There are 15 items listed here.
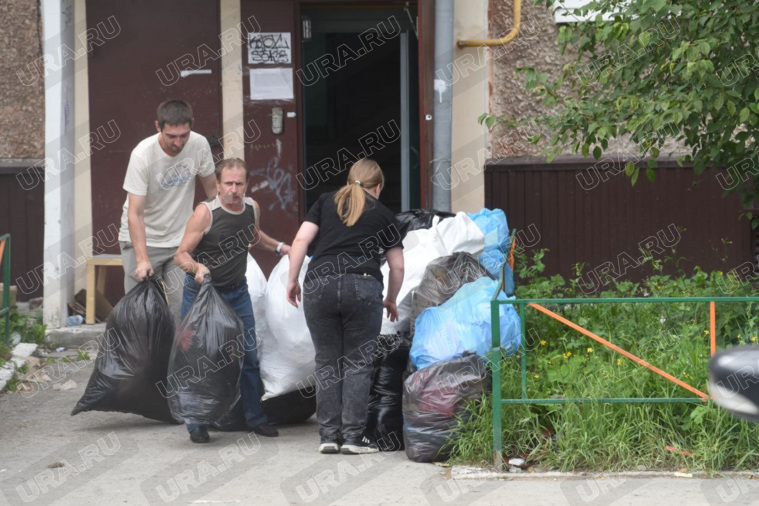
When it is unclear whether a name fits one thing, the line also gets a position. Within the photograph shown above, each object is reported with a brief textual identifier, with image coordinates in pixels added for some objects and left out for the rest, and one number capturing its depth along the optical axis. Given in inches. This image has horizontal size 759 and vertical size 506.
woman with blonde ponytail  440.8
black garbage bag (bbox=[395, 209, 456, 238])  576.1
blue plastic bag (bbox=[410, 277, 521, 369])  443.5
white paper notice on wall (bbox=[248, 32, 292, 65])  673.0
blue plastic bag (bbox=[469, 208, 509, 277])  561.0
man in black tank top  459.5
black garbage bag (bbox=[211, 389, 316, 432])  481.4
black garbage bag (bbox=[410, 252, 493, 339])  490.6
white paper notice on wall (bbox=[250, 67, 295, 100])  674.8
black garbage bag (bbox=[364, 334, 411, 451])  453.2
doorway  705.0
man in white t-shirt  485.7
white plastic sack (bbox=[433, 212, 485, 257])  535.2
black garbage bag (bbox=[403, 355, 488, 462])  426.9
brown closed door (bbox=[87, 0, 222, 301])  668.1
